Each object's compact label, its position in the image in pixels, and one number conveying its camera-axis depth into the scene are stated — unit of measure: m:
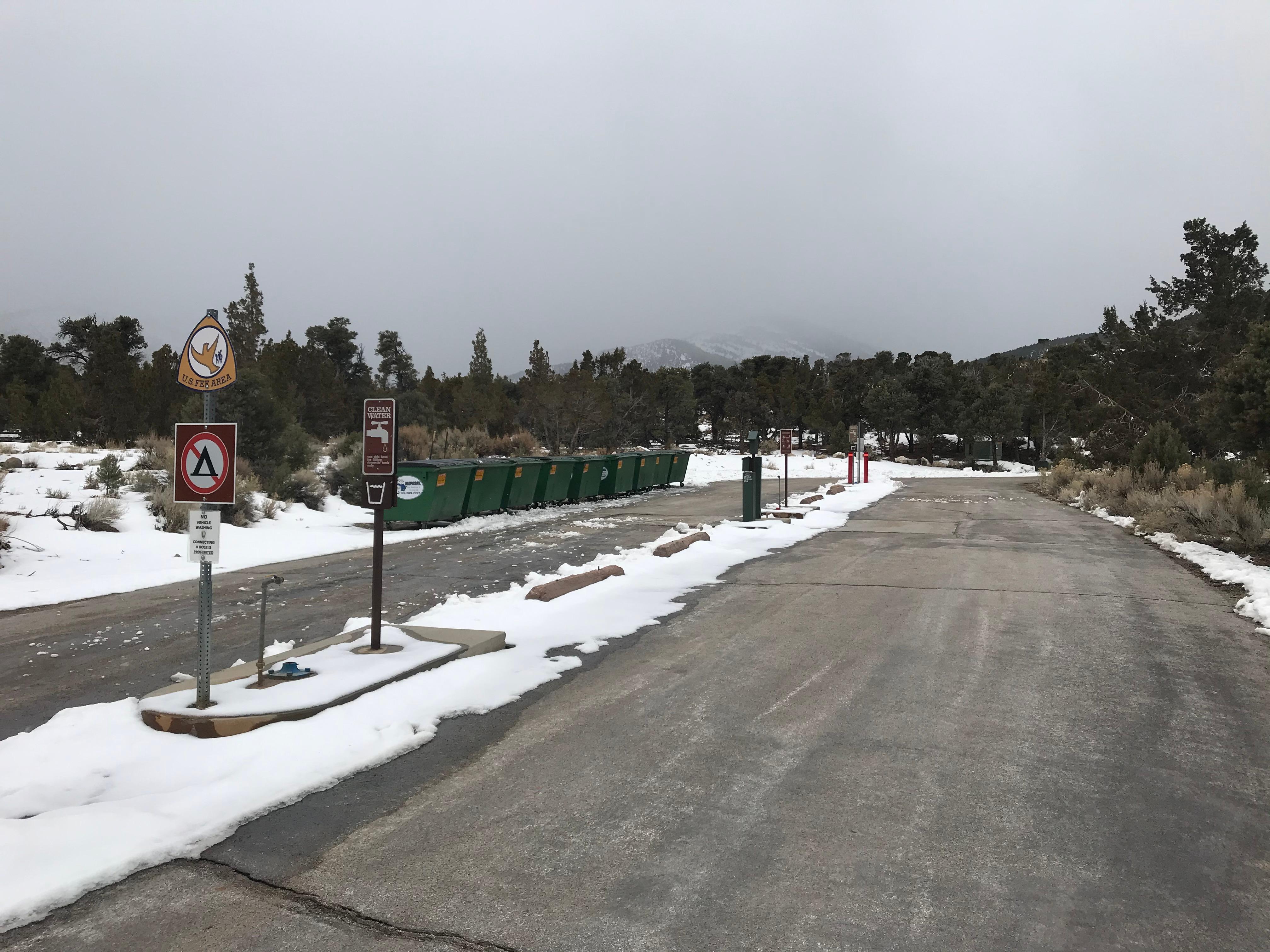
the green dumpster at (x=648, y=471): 27.83
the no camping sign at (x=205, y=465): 5.25
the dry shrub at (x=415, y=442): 26.33
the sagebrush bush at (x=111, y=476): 16.50
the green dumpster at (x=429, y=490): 17.20
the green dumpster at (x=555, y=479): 21.94
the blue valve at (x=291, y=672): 6.05
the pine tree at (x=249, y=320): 43.62
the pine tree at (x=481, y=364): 54.62
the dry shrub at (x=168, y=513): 15.12
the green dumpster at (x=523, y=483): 20.47
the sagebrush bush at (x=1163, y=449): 21.66
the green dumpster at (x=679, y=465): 30.31
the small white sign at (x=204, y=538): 5.30
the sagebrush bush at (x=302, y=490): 19.83
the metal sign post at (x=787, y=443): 19.55
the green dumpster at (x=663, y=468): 29.14
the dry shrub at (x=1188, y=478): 18.67
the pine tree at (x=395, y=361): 59.00
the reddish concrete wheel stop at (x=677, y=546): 12.42
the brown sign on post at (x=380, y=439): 6.70
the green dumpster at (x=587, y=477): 23.67
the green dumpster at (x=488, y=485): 19.03
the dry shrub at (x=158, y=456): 19.75
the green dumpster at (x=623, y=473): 25.86
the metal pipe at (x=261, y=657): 5.79
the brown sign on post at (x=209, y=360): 5.24
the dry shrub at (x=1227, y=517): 13.20
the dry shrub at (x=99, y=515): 14.05
